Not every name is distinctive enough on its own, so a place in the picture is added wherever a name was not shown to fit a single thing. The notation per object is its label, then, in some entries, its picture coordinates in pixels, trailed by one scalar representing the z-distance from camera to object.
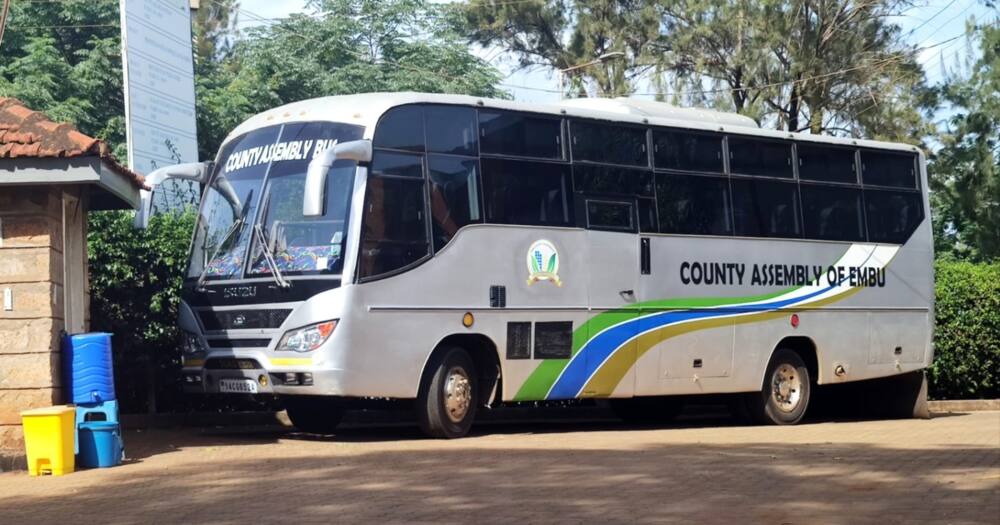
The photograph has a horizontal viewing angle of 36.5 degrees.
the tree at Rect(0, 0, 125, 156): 37.78
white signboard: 25.30
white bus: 14.65
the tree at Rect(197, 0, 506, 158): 46.31
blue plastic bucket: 12.70
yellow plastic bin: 12.13
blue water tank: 12.96
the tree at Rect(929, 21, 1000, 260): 28.36
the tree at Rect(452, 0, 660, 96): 42.34
